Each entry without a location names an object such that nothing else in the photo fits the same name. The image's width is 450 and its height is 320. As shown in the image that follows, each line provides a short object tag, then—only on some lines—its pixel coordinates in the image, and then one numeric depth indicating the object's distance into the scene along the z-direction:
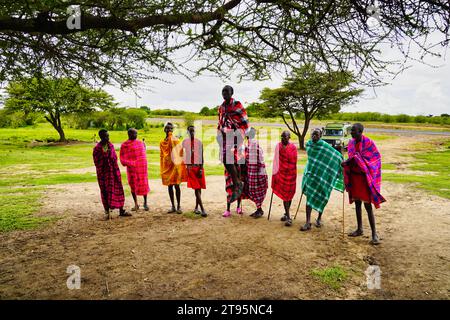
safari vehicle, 22.15
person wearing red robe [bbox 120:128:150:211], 7.31
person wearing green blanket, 6.09
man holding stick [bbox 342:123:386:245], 5.47
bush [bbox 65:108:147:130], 42.34
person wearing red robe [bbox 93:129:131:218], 6.79
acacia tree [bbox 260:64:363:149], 23.22
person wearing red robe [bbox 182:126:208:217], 6.90
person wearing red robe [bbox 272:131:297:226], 6.43
